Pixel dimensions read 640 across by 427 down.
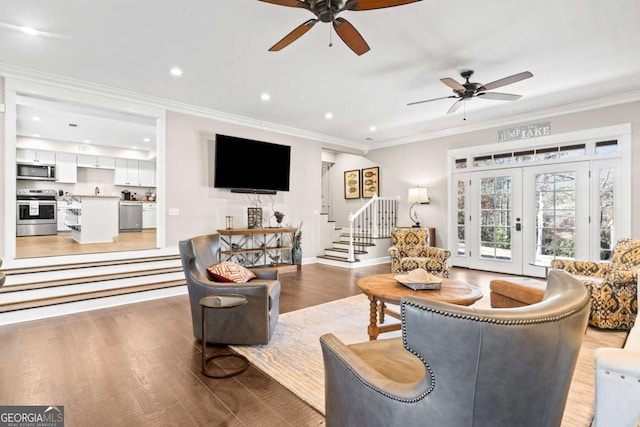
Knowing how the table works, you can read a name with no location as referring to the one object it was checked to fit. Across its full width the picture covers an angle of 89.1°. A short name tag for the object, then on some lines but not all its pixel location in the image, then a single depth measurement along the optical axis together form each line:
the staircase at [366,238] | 7.23
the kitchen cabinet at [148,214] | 10.16
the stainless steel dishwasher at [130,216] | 9.66
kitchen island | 6.64
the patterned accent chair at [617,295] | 3.17
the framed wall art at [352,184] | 9.04
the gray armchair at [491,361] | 0.90
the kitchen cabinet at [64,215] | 7.90
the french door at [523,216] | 5.49
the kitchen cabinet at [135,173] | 10.02
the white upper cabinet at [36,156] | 8.45
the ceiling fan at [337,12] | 2.29
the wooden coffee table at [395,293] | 2.63
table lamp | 7.14
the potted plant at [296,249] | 6.86
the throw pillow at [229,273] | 3.05
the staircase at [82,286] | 3.74
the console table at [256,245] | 6.01
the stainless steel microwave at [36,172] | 8.36
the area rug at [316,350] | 2.10
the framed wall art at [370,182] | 8.49
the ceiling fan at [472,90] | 3.91
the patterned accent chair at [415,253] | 4.58
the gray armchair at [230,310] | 2.79
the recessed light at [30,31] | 3.21
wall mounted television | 5.91
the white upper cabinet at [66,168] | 8.97
